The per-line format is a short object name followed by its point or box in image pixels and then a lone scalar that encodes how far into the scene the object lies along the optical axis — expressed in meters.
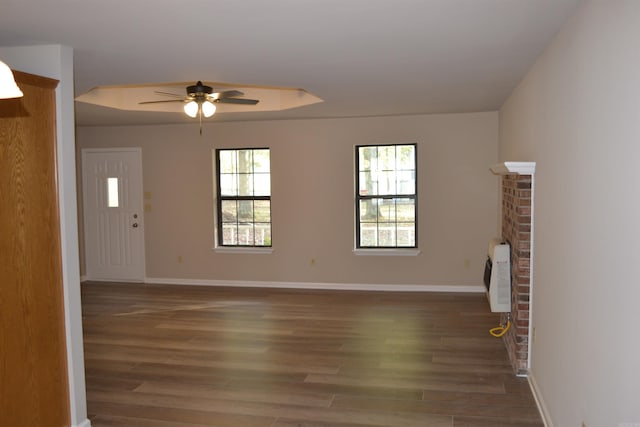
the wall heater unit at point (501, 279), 4.69
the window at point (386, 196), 7.60
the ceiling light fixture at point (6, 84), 1.70
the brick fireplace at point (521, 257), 4.17
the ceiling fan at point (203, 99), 4.85
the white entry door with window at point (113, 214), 8.41
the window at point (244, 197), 8.03
